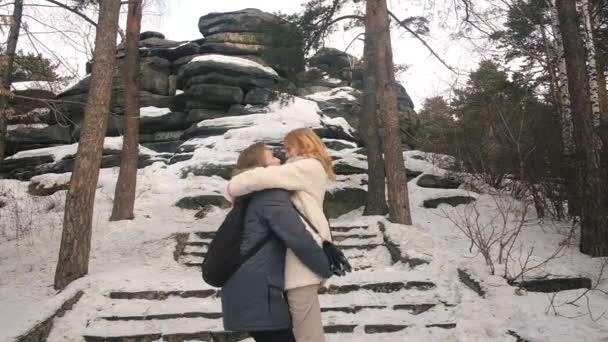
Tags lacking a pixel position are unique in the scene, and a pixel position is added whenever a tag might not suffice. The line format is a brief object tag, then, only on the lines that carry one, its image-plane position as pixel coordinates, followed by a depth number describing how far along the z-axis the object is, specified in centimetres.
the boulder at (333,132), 1514
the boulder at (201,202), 985
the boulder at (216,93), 1738
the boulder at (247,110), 1696
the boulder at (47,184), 1154
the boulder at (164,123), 1734
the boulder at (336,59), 2085
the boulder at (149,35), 2206
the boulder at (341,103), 1819
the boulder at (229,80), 1780
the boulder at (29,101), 1566
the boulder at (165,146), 1572
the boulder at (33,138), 1683
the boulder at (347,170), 1196
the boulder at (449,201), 1034
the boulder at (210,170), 1162
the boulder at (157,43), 2083
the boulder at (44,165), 1359
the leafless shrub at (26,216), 854
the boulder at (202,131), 1540
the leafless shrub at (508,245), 492
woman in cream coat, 204
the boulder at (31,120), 1577
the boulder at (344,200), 1038
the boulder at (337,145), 1436
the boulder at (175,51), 2017
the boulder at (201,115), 1717
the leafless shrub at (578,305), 396
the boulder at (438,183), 1152
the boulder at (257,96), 1764
